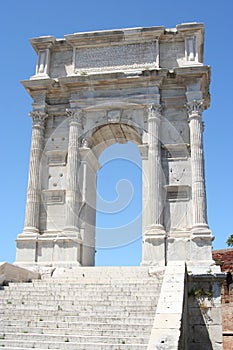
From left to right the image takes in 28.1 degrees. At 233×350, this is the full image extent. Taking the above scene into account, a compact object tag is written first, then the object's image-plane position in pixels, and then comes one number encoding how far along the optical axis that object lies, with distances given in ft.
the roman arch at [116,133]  57.62
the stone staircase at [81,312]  31.37
